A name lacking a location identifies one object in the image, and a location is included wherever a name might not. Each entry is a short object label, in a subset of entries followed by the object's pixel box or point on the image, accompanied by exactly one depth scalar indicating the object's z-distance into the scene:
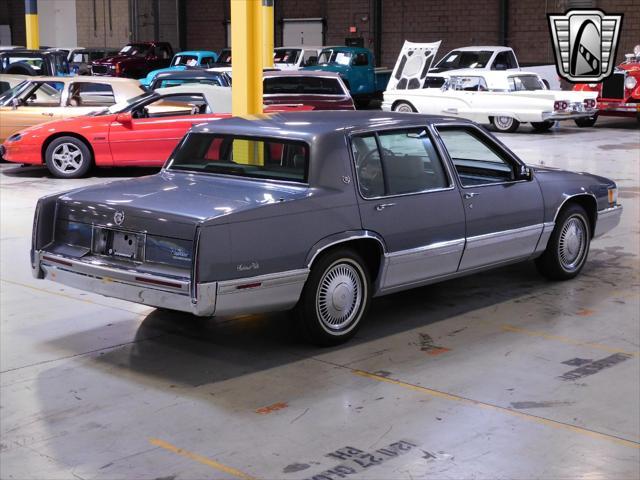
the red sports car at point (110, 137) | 13.89
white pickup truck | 24.50
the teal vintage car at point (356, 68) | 27.03
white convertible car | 20.30
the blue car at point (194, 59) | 28.45
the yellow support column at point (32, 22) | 27.81
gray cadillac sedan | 5.66
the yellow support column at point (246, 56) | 11.05
